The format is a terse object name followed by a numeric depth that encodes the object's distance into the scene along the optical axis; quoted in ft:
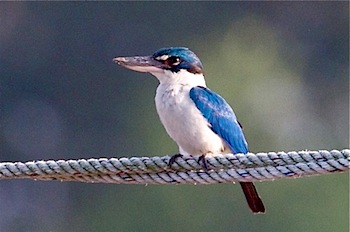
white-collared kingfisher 39.22
